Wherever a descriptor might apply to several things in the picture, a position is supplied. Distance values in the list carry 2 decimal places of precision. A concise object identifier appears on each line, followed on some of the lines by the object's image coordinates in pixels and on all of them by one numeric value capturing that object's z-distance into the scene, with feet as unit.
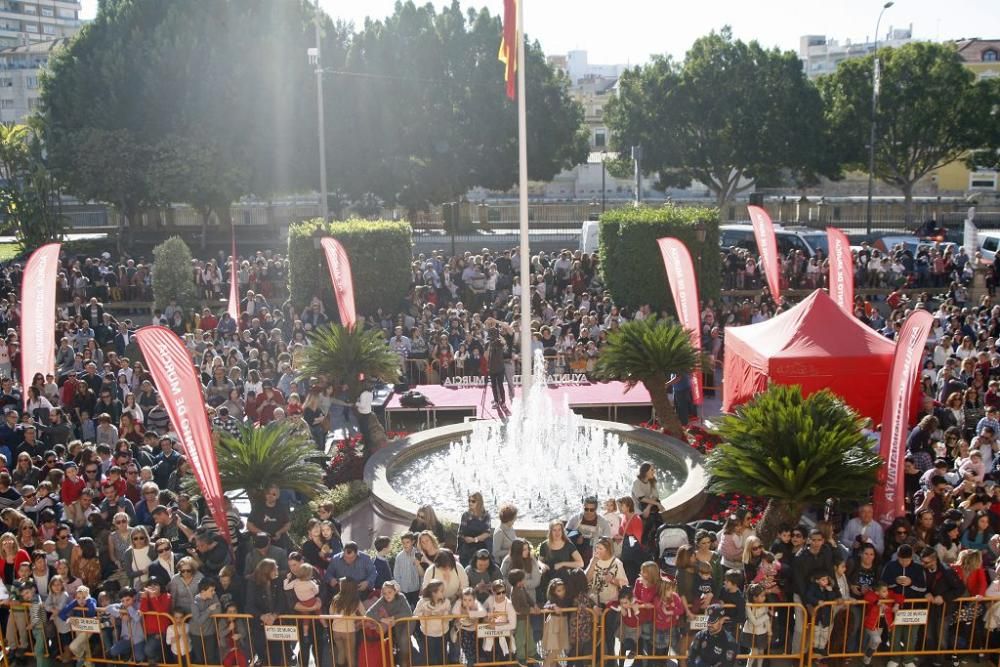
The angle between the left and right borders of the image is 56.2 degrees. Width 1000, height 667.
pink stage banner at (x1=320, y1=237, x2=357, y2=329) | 54.24
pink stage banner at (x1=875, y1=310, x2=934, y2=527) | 31.68
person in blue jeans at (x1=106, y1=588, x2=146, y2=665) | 26.84
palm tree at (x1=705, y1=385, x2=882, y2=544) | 31.81
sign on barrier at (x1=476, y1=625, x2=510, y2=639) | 25.75
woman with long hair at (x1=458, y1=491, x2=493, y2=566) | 29.96
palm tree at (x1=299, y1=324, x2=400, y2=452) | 46.68
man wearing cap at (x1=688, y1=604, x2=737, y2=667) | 25.21
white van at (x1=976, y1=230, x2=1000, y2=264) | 91.15
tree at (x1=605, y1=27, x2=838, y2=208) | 144.87
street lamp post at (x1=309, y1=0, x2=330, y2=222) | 104.37
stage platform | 54.03
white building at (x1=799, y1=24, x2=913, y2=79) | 313.89
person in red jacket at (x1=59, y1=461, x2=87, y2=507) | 33.47
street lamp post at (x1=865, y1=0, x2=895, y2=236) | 120.06
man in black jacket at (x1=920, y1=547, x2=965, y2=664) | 26.94
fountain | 39.42
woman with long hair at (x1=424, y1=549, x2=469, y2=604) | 26.27
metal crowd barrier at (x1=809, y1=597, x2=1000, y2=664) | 26.76
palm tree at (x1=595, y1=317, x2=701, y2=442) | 47.93
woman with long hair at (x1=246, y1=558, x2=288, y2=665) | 26.37
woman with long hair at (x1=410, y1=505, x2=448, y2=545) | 30.19
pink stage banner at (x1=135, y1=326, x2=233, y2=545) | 31.53
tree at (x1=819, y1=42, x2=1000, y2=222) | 146.82
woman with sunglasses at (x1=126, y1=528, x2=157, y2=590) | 28.86
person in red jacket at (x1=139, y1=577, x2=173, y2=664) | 26.53
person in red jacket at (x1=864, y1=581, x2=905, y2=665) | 26.76
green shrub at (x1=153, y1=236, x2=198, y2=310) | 78.84
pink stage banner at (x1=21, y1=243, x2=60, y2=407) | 48.32
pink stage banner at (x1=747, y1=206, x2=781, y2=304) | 62.54
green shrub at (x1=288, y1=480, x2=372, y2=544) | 36.96
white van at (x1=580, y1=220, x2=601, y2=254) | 95.14
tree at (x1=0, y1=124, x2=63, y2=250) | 115.65
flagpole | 47.21
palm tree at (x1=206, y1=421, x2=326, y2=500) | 35.47
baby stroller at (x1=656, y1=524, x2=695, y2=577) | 30.35
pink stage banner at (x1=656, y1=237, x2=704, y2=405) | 51.98
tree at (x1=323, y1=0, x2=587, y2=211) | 127.34
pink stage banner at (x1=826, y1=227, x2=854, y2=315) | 55.16
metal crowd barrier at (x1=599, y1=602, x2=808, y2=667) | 26.37
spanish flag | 45.55
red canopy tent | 44.57
